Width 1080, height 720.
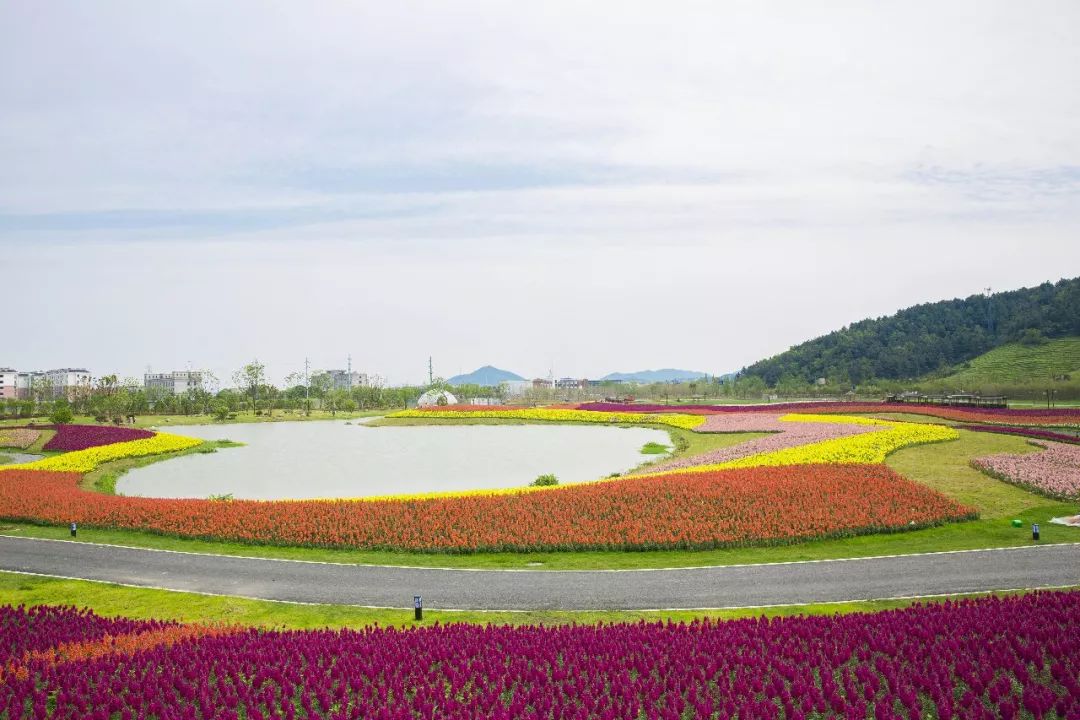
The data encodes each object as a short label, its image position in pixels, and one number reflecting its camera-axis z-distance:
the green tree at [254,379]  101.88
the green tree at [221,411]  81.31
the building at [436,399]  111.37
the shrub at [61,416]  63.50
